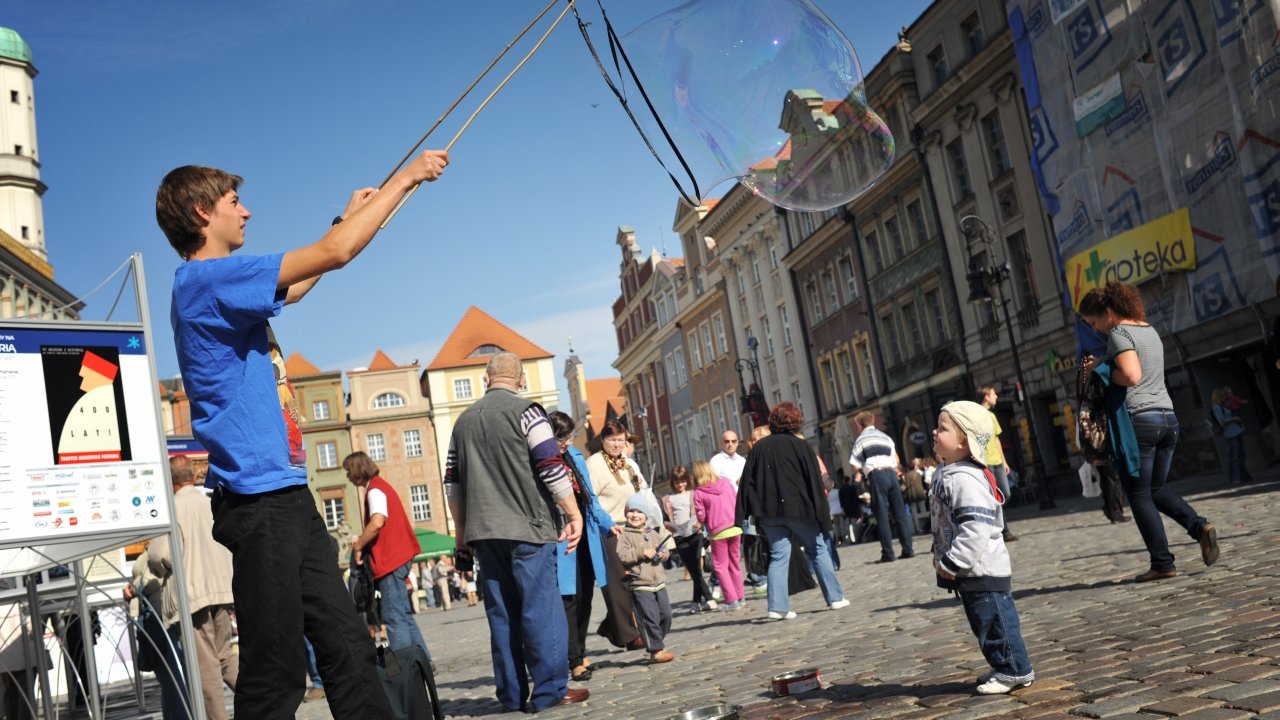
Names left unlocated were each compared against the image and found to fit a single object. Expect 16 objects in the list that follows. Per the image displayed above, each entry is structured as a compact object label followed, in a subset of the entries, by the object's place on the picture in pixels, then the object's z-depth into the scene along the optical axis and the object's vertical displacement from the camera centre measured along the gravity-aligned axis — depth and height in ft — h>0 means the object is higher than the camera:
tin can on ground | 17.75 -2.87
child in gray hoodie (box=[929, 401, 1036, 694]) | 15.21 -1.11
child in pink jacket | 39.52 -0.75
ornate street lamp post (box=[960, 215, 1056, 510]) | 75.10 +12.79
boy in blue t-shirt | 11.12 +1.20
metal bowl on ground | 14.87 -2.75
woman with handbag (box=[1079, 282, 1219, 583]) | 23.79 +0.03
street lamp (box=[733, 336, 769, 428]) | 144.87 +11.42
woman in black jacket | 32.48 -0.40
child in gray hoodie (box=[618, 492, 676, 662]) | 27.07 -1.47
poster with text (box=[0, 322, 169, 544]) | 15.80 +2.44
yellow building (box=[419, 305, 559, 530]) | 267.59 +39.99
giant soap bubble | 25.95 +7.20
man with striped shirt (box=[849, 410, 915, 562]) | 49.01 +0.38
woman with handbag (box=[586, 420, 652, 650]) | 28.43 +0.59
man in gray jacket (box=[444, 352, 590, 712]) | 21.49 +0.13
